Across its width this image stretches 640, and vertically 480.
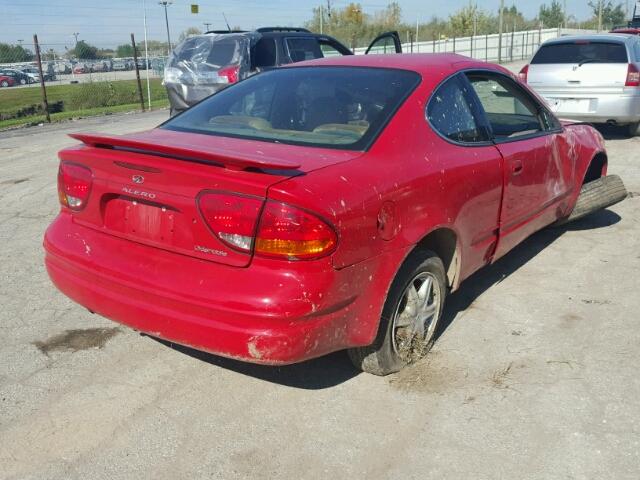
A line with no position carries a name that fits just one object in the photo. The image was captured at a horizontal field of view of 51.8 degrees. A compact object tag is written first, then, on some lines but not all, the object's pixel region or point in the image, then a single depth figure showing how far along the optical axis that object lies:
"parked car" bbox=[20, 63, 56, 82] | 29.48
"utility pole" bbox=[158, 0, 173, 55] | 27.17
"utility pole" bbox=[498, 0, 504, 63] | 33.36
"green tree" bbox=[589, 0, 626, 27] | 71.31
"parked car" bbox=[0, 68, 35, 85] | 32.69
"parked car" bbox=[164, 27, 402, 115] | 10.52
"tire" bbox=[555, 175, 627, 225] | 5.39
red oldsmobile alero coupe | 2.66
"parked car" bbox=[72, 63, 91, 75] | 26.91
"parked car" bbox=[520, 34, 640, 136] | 9.91
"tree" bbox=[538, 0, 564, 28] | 74.63
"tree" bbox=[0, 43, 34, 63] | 20.58
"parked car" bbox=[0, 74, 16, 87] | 33.49
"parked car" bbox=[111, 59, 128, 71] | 34.06
